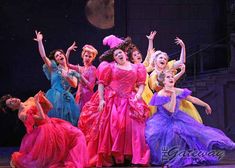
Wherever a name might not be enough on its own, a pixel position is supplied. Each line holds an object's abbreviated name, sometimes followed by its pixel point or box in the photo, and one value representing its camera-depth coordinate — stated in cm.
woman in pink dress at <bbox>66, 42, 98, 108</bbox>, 969
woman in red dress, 738
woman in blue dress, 906
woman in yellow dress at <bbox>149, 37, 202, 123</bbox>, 882
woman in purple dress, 774
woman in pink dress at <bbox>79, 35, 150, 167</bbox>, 789
